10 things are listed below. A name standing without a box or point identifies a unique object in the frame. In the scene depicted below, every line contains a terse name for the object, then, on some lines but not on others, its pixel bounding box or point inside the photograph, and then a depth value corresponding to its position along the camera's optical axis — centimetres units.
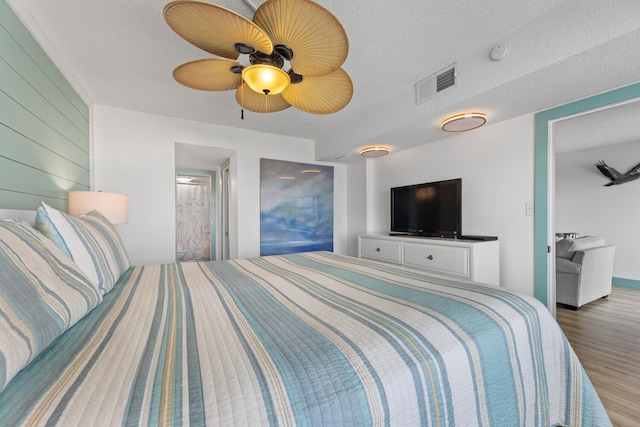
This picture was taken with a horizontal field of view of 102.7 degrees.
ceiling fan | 108
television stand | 238
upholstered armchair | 284
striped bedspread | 49
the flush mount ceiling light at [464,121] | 225
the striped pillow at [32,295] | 53
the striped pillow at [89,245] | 110
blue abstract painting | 374
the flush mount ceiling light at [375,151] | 330
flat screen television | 277
